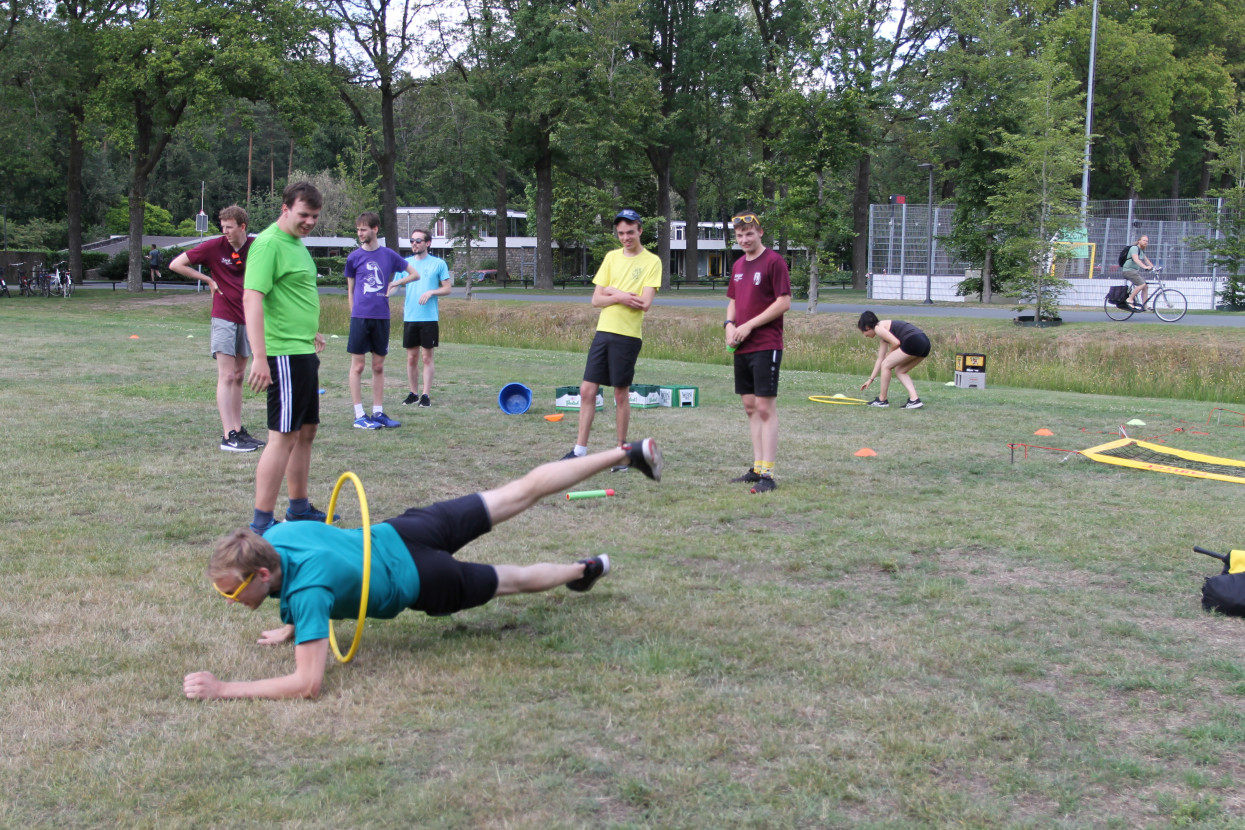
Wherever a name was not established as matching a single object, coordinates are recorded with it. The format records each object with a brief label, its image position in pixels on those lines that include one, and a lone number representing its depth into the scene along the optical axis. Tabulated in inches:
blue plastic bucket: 422.0
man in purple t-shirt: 375.2
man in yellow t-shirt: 305.3
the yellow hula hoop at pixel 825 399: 478.3
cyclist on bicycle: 844.6
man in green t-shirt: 217.3
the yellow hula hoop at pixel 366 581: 143.7
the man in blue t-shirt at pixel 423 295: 412.8
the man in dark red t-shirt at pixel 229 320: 320.1
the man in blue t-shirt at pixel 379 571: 140.1
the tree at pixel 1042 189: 839.7
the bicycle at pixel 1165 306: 834.2
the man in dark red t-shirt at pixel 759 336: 279.9
